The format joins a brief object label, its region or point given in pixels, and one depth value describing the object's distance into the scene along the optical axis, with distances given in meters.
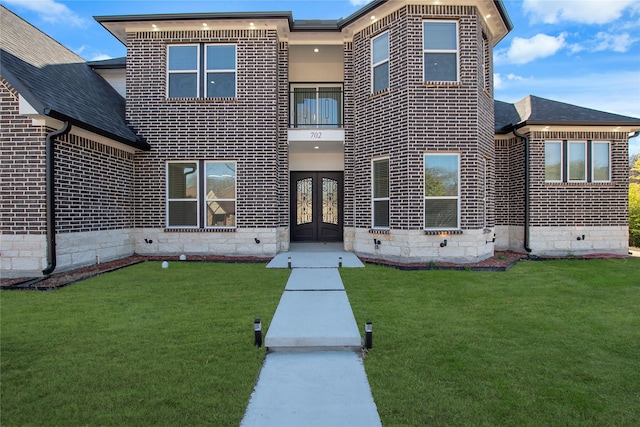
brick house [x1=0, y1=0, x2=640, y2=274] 8.73
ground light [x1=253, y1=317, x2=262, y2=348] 3.72
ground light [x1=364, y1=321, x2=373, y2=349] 3.70
